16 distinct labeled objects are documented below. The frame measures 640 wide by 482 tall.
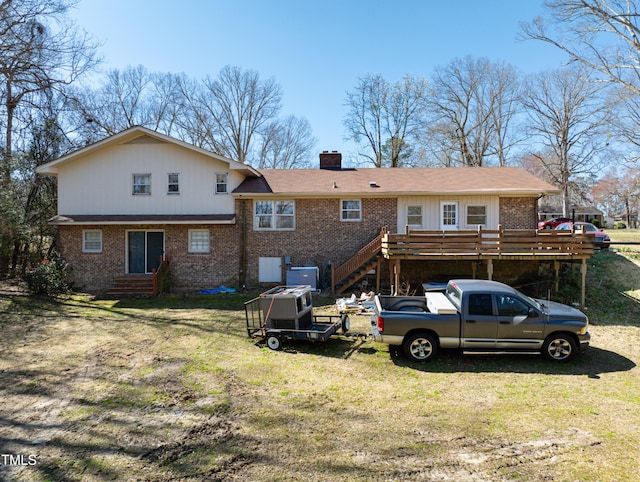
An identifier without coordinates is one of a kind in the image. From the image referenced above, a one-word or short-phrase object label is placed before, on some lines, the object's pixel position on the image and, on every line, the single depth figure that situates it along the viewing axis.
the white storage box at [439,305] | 8.20
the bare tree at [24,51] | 15.03
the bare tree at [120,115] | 29.50
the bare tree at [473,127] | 40.41
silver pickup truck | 8.05
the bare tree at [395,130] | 38.12
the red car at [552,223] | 28.19
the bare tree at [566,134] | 36.38
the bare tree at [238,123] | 41.38
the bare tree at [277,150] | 44.12
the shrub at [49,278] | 15.27
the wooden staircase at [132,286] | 16.06
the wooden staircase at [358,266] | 15.09
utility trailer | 8.98
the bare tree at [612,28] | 19.17
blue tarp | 16.27
